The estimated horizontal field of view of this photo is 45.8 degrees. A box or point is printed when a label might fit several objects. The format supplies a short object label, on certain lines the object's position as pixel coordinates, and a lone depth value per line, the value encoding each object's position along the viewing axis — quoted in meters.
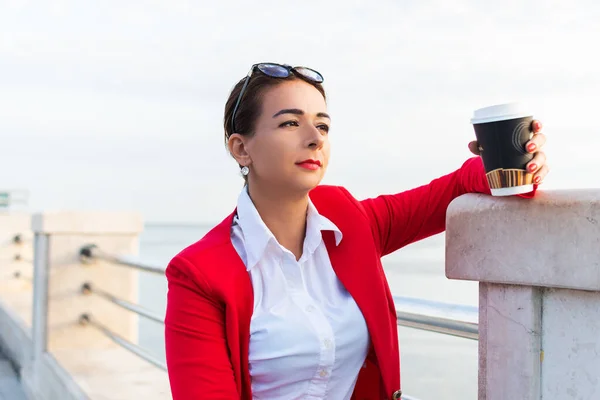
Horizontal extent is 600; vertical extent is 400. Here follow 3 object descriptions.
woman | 1.70
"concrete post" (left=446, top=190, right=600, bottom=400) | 1.33
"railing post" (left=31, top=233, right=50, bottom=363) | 4.59
